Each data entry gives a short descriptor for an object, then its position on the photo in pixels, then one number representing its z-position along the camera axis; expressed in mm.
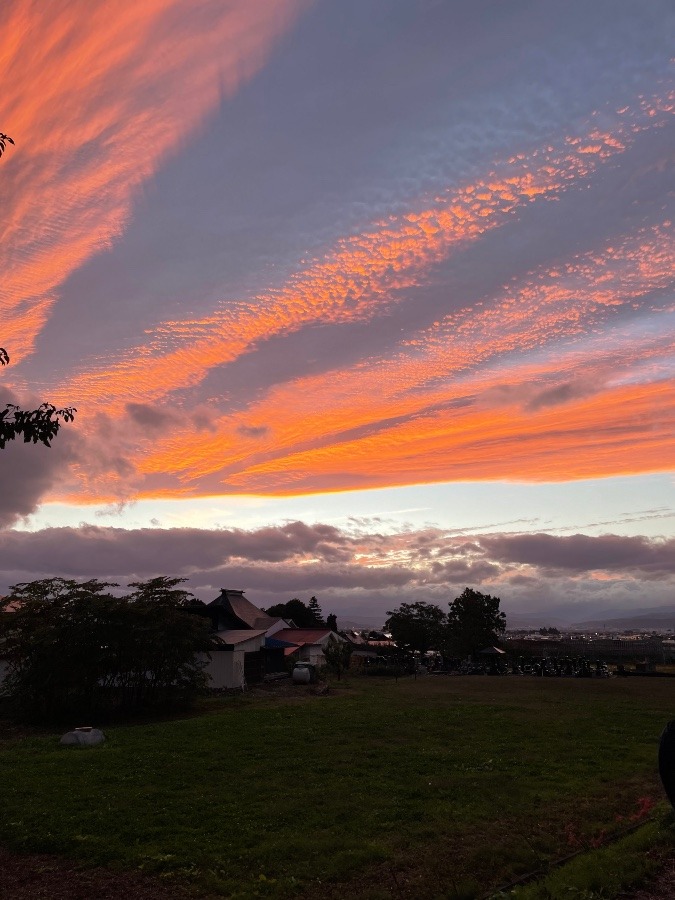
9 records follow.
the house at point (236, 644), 44062
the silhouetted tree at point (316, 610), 116438
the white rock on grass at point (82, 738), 24438
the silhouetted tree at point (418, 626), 99500
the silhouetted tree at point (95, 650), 32750
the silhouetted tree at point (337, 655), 55719
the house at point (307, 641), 65000
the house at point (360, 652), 73319
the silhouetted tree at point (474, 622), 84562
